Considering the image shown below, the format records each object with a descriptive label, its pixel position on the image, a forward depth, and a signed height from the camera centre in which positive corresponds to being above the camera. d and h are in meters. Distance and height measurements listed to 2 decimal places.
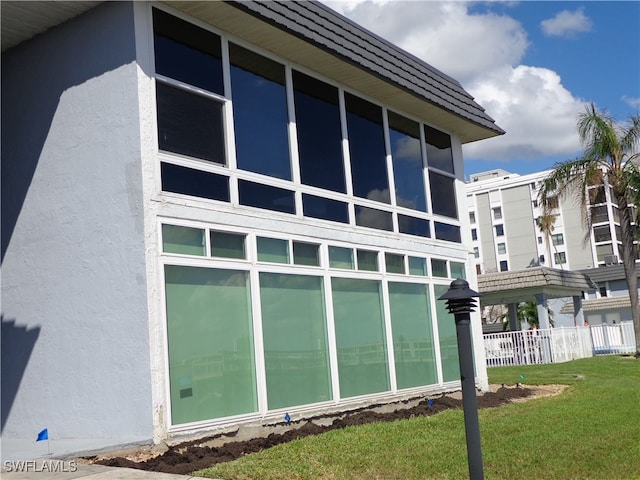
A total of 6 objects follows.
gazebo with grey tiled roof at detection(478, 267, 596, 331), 26.72 +1.81
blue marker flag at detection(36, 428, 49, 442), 7.67 -0.66
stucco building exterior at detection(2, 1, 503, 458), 8.46 +1.79
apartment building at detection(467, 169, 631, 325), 84.81 +12.83
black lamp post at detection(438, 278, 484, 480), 5.10 -0.19
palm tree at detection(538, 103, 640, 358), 24.19 +5.27
